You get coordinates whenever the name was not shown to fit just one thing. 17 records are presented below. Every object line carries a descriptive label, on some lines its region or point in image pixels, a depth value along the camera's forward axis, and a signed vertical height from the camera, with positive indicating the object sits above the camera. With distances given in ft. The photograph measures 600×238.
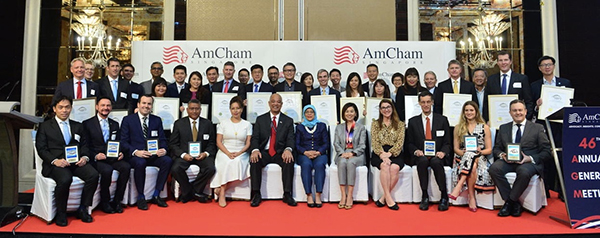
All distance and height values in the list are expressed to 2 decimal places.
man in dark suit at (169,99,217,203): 14.85 -0.76
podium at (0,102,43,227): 12.08 -1.00
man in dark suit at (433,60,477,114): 17.22 +2.18
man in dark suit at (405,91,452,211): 14.24 -0.16
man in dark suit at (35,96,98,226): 11.91 -0.89
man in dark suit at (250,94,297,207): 14.88 -0.48
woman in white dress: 14.94 -0.66
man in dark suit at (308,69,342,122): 18.80 +2.27
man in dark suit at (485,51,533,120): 16.61 +2.27
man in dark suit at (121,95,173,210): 14.24 -0.51
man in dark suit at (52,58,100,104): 15.96 +2.03
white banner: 22.63 +4.78
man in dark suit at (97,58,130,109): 17.10 +2.12
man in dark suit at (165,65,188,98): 18.58 +2.48
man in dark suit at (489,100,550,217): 12.92 -0.81
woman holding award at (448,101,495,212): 13.73 -0.79
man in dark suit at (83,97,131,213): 13.21 -0.85
